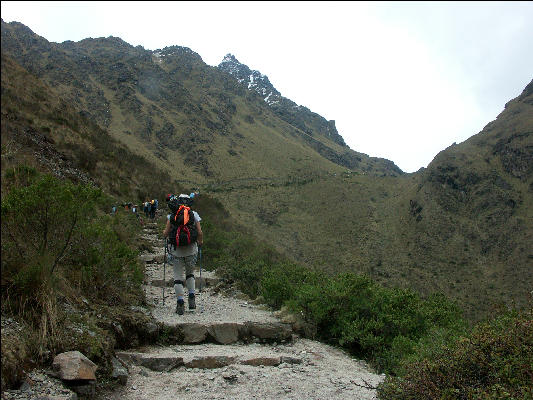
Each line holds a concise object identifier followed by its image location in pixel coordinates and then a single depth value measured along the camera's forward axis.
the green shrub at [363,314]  6.60
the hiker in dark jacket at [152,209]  17.53
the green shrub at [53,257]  3.57
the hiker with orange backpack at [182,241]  6.52
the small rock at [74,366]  3.28
